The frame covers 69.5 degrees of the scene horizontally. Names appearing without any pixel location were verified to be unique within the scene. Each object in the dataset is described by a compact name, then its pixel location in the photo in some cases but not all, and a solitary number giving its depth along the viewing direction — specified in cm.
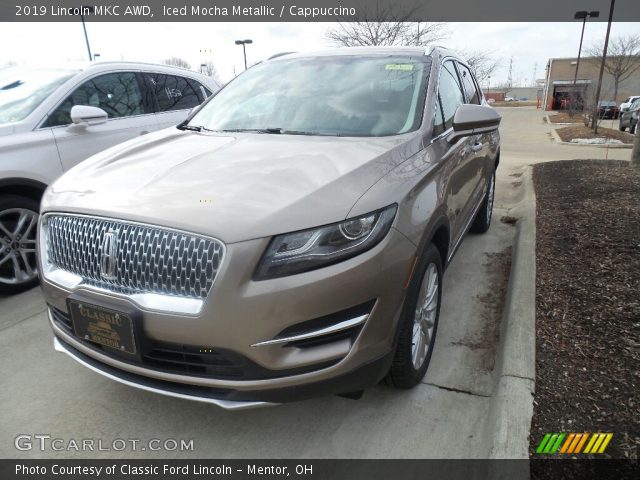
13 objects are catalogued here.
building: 3906
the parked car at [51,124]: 369
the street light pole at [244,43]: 3112
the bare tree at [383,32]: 1858
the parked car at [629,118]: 1881
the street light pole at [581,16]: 2826
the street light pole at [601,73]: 1591
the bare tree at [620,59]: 3231
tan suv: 178
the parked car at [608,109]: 2919
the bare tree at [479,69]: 2649
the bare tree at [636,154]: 687
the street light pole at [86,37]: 2120
